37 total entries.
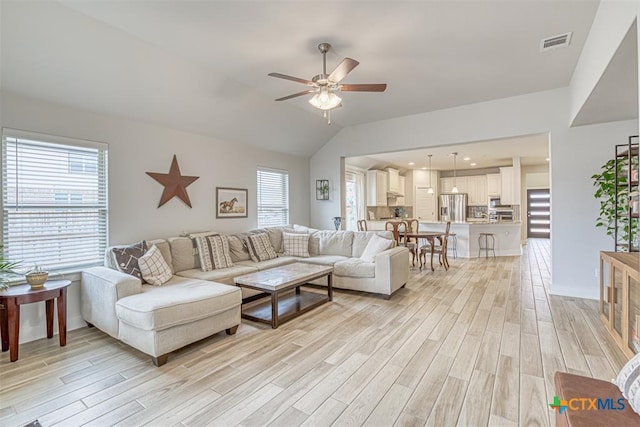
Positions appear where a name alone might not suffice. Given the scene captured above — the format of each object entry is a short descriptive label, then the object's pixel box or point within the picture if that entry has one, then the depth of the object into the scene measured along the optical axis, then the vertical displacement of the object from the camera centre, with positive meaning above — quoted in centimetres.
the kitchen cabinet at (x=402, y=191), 1048 +71
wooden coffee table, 325 -93
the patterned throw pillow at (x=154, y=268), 333 -64
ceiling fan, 284 +124
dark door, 1103 -14
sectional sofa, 248 -82
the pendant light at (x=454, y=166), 790 +149
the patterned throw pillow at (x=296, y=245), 519 -59
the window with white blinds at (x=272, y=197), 590 +29
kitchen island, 762 -65
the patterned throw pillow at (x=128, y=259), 326 -52
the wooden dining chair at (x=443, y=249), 619 -83
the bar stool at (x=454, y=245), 775 -93
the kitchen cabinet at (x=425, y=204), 1074 +20
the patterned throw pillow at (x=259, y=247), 474 -59
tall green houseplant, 368 +11
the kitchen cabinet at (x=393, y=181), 954 +98
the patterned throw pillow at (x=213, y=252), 406 -56
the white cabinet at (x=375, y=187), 900 +71
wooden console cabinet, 236 -81
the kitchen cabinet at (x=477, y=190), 1016 +69
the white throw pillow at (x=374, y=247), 454 -57
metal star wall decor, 420 +44
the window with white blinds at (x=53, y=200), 296 +14
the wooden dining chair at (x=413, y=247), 643 -80
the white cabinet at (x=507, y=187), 909 +70
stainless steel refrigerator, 1050 +11
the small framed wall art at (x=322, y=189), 675 +50
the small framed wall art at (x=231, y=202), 504 +17
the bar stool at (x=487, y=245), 769 -92
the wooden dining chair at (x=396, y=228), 626 -39
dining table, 606 -53
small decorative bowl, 271 -60
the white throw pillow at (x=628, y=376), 113 -65
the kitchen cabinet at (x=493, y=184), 977 +84
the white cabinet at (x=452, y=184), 1055 +95
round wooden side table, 252 -82
